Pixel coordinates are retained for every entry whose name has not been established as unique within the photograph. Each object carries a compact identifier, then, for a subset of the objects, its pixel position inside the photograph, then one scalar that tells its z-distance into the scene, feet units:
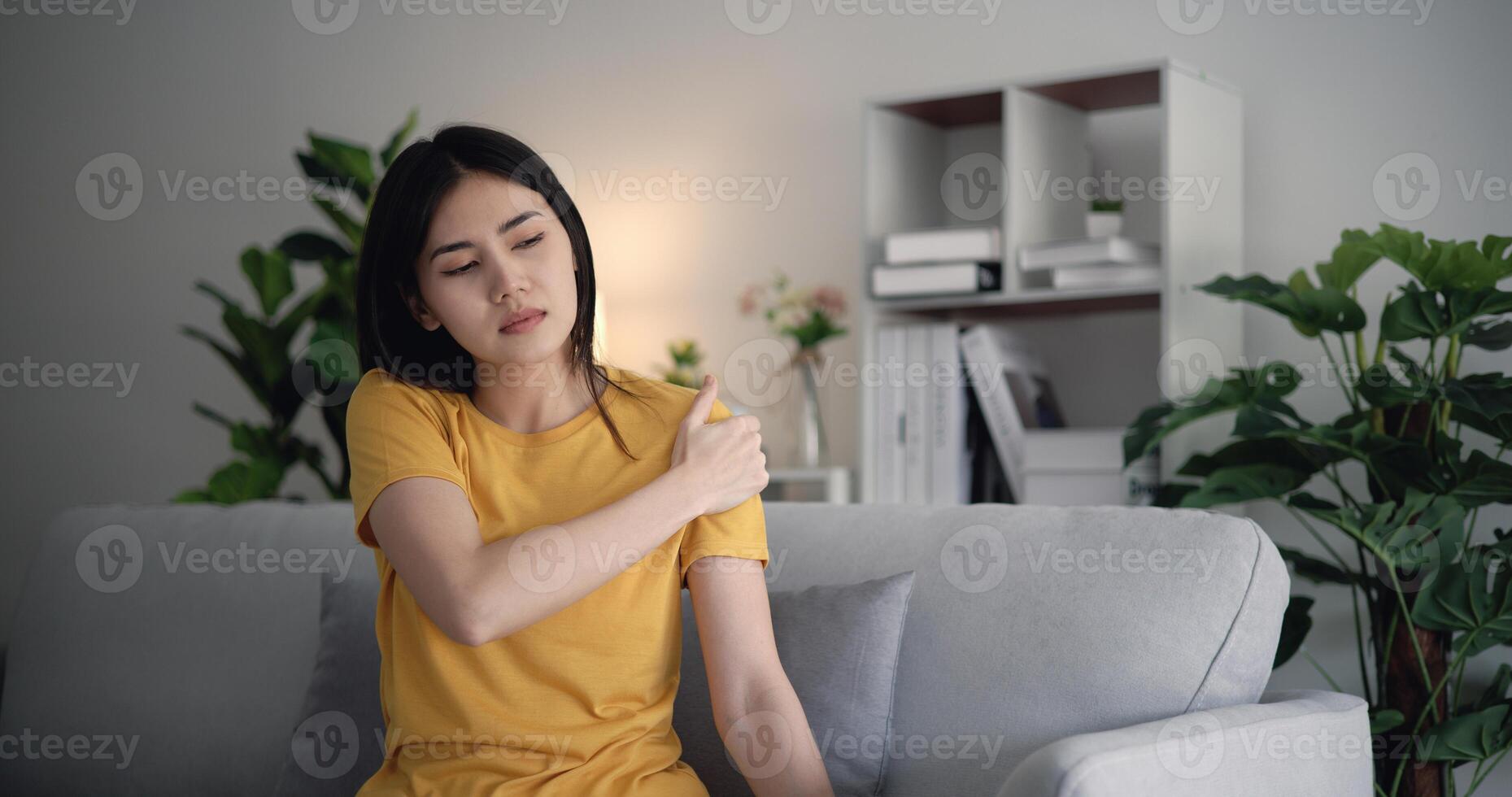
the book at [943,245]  8.59
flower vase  9.92
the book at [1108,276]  8.13
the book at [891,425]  9.01
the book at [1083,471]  8.13
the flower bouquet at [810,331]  9.80
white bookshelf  8.23
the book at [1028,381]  8.90
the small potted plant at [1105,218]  8.41
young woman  4.17
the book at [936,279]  8.59
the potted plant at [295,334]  11.19
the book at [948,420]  8.84
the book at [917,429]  8.93
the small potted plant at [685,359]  10.53
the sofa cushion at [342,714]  5.72
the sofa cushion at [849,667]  5.01
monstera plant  6.62
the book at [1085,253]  8.13
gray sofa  4.47
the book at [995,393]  8.71
